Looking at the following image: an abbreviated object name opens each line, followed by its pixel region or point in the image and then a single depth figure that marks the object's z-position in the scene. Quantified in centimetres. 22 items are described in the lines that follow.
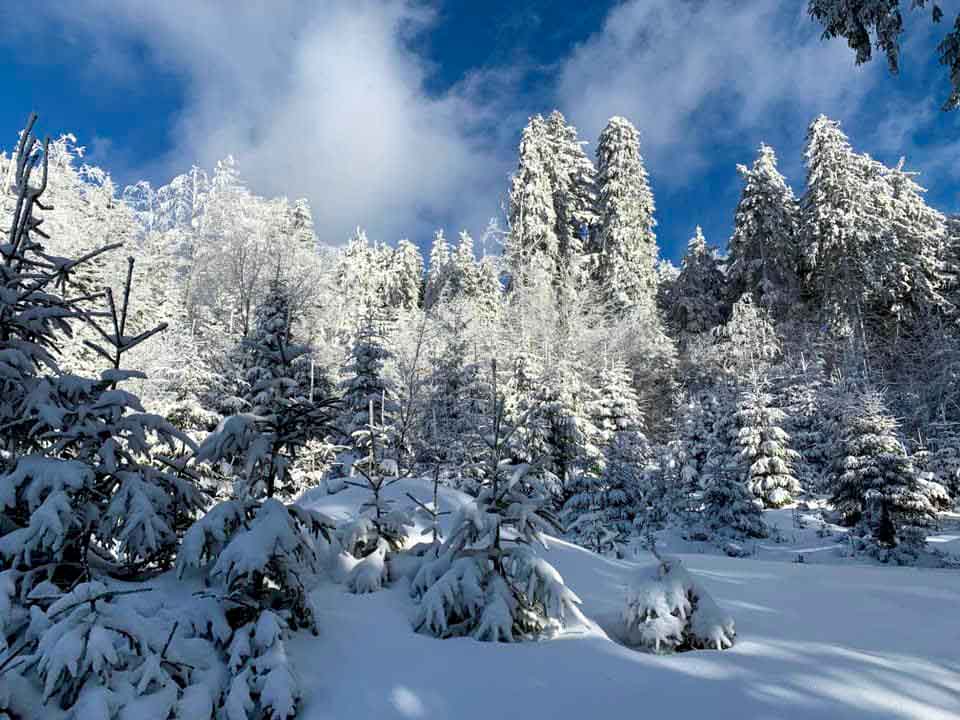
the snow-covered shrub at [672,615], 404
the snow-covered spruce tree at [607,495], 1298
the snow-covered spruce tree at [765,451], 1712
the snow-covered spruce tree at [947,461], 1630
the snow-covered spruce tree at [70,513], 264
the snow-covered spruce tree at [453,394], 2367
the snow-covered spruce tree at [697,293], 3259
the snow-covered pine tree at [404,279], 4919
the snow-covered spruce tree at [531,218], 3556
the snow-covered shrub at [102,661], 255
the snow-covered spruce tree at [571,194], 3625
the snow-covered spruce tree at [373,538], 483
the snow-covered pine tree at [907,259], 2648
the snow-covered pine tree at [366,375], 1798
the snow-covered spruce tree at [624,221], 3431
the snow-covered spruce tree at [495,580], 414
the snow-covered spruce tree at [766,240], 2992
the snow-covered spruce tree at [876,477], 1108
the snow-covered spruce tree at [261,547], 310
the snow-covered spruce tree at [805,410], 1989
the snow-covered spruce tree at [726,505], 1313
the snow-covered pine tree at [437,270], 4019
